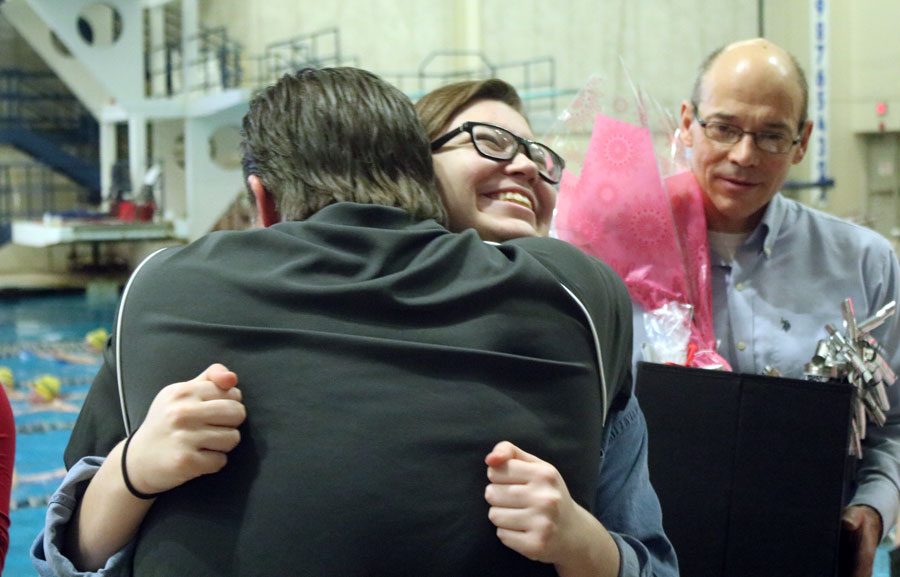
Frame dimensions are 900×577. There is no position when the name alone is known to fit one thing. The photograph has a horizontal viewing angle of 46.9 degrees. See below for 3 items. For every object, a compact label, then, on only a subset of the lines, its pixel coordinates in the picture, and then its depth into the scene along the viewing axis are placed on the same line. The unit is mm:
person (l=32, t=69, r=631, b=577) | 983
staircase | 16234
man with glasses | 2016
